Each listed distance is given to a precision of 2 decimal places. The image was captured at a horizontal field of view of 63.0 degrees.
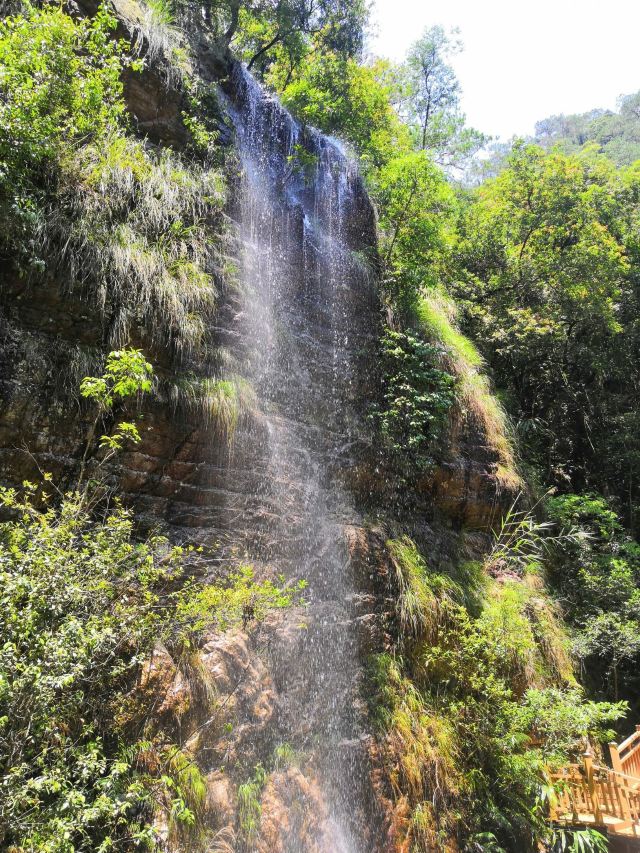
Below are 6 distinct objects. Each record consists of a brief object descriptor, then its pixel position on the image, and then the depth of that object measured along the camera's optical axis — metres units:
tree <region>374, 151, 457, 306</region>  7.87
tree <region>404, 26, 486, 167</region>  13.52
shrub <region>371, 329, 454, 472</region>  7.18
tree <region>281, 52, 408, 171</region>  8.96
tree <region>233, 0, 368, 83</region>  9.16
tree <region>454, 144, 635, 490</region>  10.70
